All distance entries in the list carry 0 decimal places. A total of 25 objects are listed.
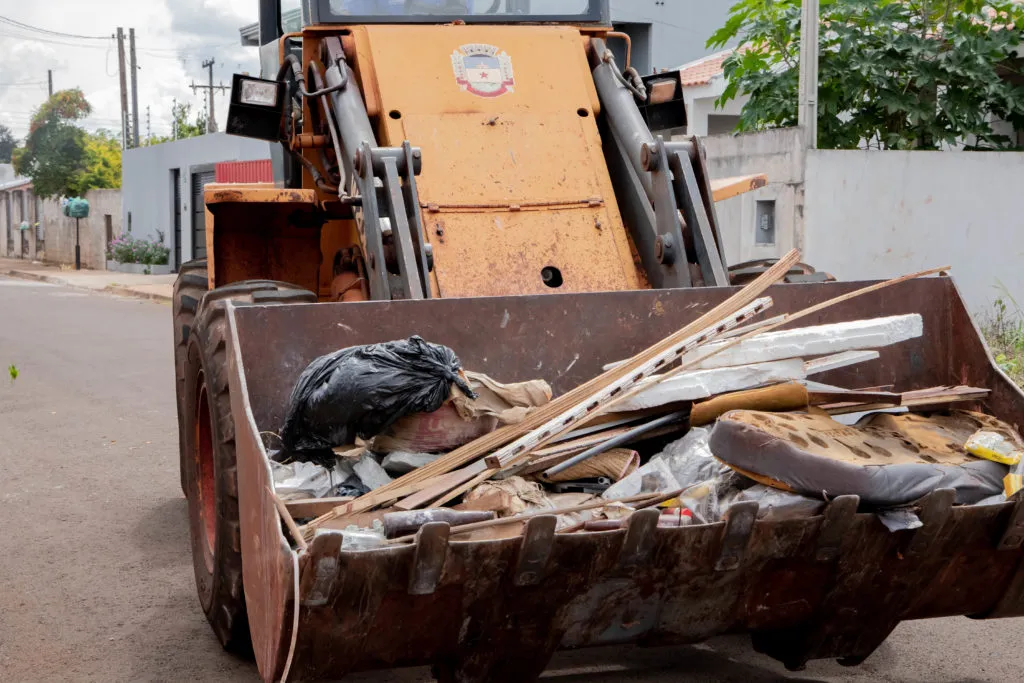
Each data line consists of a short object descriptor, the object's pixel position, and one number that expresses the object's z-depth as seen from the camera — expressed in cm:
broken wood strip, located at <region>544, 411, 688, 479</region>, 416
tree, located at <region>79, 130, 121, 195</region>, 4162
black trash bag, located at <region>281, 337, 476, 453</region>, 409
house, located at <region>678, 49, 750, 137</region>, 2017
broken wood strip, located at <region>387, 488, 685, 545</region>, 350
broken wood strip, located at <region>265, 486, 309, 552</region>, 327
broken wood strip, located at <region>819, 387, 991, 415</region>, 444
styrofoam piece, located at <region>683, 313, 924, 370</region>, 441
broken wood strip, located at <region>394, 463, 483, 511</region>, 383
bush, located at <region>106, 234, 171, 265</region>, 3120
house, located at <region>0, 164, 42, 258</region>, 4653
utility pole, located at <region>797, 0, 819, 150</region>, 1238
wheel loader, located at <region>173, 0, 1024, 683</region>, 352
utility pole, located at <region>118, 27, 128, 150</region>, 4336
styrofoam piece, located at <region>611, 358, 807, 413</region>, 428
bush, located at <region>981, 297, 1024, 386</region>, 979
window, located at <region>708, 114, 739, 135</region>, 2203
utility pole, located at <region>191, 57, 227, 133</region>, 5550
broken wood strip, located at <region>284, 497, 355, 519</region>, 384
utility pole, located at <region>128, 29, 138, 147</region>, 4503
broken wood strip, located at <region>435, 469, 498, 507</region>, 386
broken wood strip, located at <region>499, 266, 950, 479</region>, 417
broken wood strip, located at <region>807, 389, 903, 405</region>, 439
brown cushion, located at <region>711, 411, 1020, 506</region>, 359
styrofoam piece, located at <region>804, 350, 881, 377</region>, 464
